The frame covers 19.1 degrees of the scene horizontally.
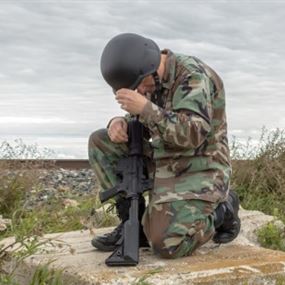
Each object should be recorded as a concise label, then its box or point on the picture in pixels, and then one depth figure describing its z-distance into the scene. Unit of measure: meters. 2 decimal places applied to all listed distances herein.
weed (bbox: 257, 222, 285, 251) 6.21
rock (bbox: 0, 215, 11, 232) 4.06
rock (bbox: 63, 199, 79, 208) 7.54
